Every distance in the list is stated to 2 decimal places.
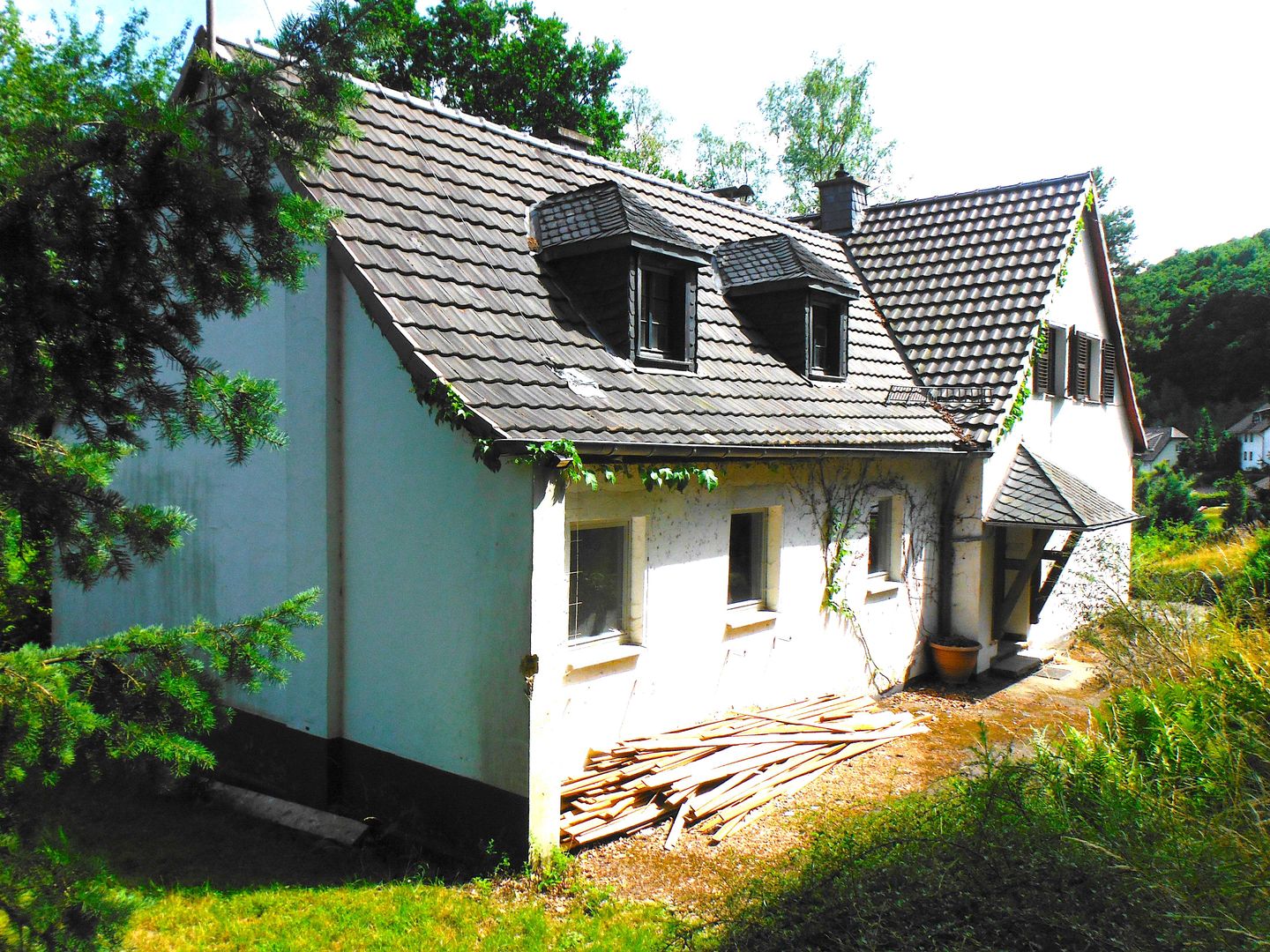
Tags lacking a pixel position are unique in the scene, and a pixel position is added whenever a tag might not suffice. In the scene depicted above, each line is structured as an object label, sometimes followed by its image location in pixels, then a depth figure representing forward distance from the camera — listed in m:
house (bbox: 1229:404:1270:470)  69.06
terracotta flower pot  12.48
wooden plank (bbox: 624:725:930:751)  8.09
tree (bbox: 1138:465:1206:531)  37.50
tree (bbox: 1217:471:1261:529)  38.66
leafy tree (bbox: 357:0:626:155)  26.64
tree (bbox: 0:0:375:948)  2.98
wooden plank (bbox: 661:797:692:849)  7.27
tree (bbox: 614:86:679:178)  33.34
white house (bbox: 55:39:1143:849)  6.91
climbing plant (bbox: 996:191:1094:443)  13.07
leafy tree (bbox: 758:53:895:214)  33.00
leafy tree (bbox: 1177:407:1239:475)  63.12
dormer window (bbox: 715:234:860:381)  11.30
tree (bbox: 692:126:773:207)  35.56
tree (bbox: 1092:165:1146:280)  61.16
